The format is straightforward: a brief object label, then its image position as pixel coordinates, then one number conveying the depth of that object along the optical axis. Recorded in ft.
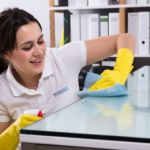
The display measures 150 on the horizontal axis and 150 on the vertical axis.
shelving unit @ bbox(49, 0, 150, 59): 6.56
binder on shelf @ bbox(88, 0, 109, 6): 6.70
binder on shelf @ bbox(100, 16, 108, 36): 6.90
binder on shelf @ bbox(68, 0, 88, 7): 6.85
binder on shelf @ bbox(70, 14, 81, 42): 7.04
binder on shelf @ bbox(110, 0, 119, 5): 6.72
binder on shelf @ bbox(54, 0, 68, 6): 7.03
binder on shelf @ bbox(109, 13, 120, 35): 6.78
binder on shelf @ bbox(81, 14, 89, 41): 6.96
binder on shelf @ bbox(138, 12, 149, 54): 6.60
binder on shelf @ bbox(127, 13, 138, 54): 6.70
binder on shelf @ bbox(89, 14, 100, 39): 6.90
